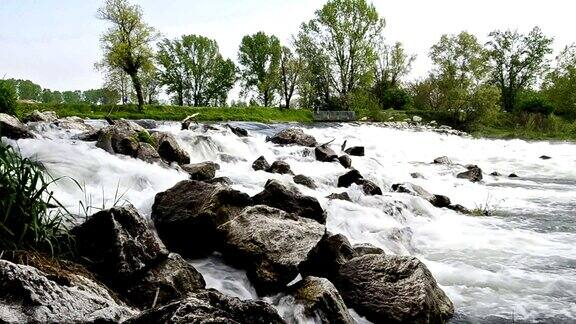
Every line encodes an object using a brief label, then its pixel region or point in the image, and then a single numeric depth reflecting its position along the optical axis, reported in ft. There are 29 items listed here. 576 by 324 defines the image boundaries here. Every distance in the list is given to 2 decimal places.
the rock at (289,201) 21.49
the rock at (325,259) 16.49
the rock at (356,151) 55.72
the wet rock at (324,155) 46.39
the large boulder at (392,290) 14.49
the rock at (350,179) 34.78
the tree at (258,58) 209.05
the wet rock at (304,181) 32.94
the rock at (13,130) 32.22
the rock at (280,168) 36.29
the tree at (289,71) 192.75
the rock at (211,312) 8.45
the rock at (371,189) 32.48
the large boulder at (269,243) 15.14
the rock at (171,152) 34.37
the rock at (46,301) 8.42
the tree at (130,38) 136.46
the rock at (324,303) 12.99
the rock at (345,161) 45.16
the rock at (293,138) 56.34
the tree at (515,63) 195.42
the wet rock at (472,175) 50.26
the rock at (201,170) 30.96
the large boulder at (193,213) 17.37
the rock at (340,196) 29.37
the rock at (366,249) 18.99
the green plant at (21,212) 11.02
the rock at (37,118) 48.77
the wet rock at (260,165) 37.27
